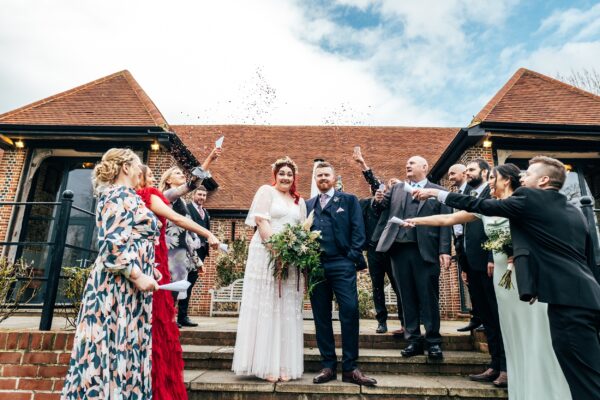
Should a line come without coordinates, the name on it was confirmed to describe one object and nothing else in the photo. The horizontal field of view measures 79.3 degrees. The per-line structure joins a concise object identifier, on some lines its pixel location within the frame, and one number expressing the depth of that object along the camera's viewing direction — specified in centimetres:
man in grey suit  391
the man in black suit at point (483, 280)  361
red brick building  838
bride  344
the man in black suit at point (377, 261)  491
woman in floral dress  231
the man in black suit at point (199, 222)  564
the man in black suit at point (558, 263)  231
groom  347
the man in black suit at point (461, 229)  446
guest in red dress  265
